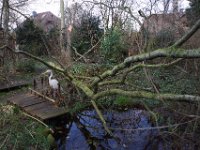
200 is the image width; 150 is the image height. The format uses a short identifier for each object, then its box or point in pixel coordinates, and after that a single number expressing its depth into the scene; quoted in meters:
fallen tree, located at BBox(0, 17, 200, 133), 2.25
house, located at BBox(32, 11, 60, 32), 19.92
